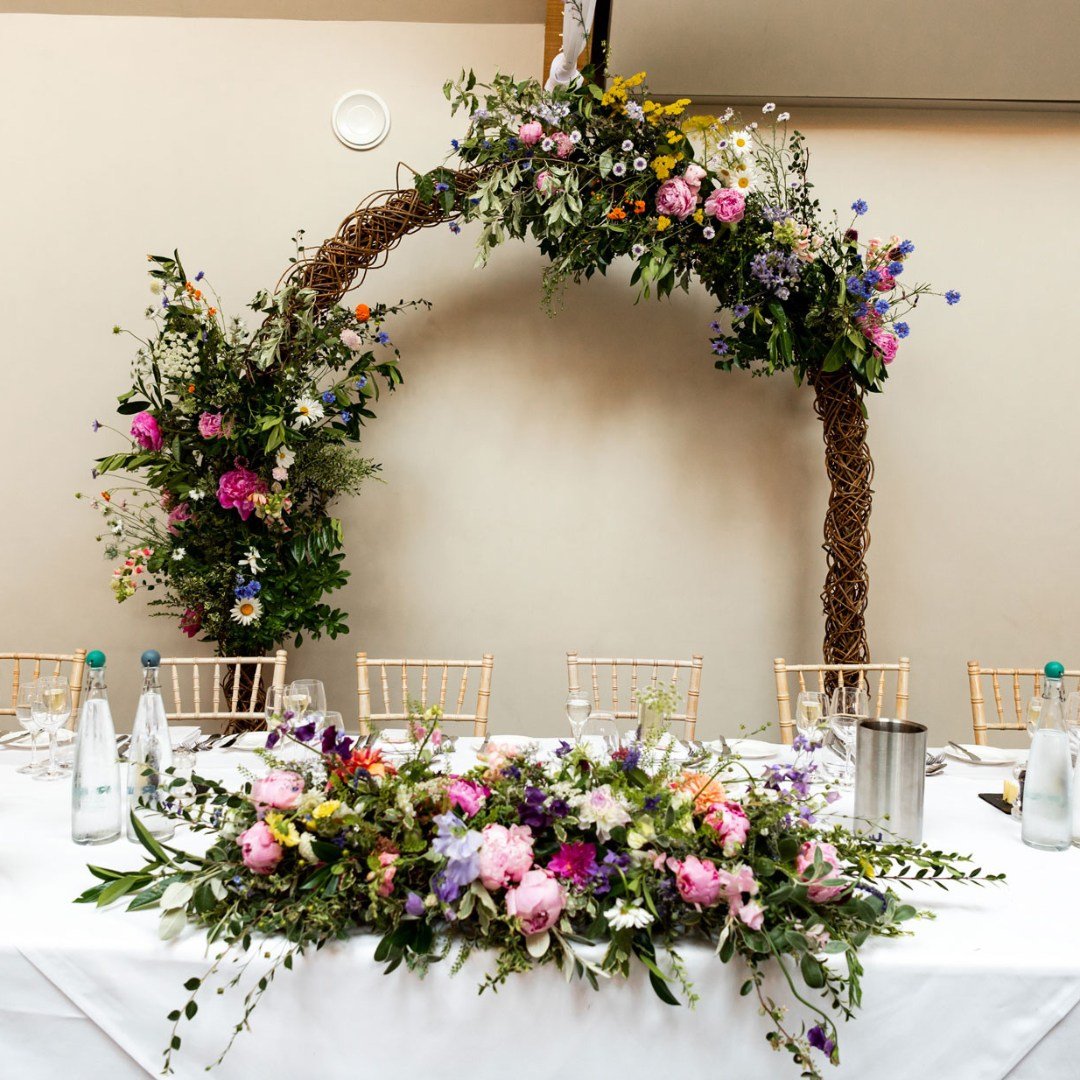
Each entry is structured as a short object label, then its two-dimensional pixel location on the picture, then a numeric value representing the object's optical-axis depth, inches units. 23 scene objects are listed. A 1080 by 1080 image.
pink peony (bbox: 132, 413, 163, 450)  94.4
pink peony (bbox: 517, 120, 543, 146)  94.0
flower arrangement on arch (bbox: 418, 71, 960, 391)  95.1
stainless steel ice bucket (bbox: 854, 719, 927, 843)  47.6
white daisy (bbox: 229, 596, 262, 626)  94.7
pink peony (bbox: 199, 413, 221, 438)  92.6
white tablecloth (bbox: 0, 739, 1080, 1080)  36.4
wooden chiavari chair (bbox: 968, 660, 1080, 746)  85.1
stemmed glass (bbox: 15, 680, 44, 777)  61.3
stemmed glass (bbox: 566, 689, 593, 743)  62.4
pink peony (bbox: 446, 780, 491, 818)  38.5
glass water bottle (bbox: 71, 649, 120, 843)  47.0
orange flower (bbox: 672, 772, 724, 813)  39.4
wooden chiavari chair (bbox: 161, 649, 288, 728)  83.1
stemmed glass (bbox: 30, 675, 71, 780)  60.7
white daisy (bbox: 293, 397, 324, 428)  94.2
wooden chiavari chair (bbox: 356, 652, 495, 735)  82.4
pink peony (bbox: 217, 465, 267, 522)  93.8
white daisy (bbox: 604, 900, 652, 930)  34.2
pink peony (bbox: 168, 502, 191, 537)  96.8
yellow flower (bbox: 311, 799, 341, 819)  37.2
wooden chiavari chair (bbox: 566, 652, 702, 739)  85.6
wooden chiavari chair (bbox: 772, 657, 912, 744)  82.9
